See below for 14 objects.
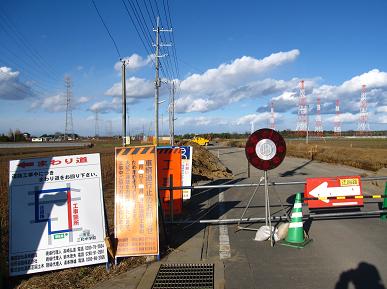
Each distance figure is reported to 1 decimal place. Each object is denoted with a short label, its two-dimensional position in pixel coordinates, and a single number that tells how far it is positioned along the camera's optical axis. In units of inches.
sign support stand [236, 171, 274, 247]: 250.1
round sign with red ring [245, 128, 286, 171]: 263.7
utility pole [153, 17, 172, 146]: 1044.5
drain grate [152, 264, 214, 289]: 184.7
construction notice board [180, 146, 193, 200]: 465.4
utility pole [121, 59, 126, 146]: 576.6
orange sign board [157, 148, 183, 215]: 378.0
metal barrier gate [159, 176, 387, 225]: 274.4
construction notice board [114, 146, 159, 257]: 221.8
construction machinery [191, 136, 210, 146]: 2817.4
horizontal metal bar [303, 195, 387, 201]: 288.9
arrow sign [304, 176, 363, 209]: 292.0
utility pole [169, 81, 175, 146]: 1824.1
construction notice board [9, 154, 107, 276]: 201.5
